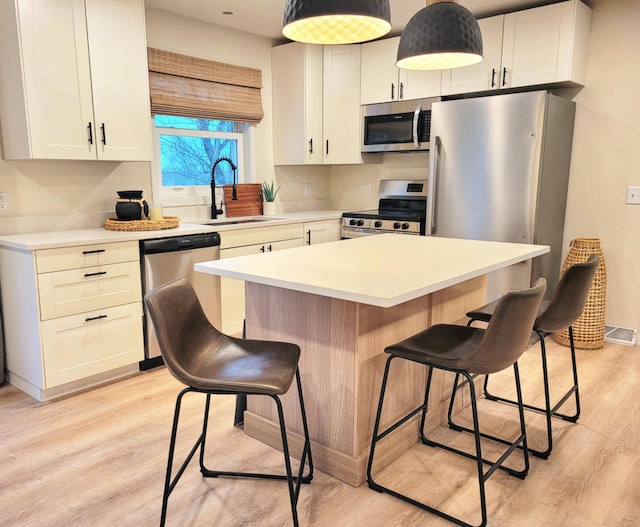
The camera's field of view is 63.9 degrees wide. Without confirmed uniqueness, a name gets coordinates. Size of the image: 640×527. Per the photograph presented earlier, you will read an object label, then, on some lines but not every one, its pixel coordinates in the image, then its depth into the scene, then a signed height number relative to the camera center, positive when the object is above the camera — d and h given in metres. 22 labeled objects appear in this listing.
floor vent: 3.74 -1.12
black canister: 3.32 -0.19
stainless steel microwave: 4.17 +0.45
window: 3.93 +0.18
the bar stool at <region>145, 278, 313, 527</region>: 1.56 -0.62
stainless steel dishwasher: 3.13 -0.55
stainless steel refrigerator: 3.47 +0.05
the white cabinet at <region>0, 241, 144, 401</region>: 2.75 -0.77
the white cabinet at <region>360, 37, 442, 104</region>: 4.11 +0.82
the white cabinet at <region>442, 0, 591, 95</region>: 3.45 +0.91
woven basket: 3.60 -0.88
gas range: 4.25 -0.30
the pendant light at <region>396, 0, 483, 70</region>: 2.10 +0.60
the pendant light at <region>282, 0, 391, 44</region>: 1.64 +0.53
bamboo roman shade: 3.73 +0.69
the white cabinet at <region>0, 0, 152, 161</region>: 2.79 +0.56
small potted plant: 4.53 -0.21
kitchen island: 1.88 -0.60
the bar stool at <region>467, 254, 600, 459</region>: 2.14 -0.53
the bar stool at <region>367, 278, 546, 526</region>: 1.66 -0.61
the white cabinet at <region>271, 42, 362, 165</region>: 4.42 +0.65
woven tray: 3.21 -0.30
